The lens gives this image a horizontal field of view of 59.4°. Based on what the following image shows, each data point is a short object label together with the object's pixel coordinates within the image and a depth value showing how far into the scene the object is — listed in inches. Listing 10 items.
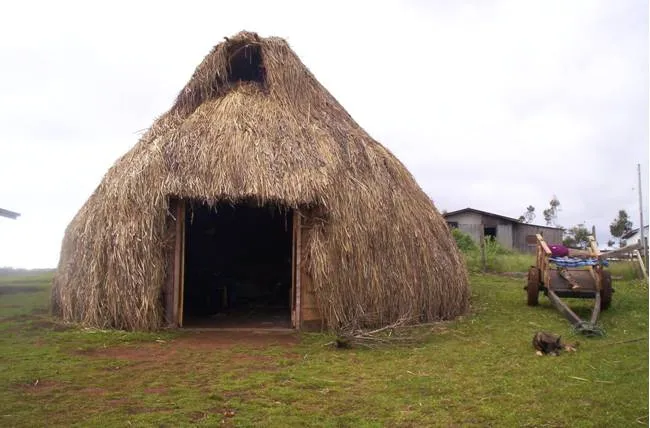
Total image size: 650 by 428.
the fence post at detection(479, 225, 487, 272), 743.7
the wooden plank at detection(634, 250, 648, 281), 613.3
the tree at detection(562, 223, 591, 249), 1241.7
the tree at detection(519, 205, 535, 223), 1572.1
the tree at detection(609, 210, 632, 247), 1398.9
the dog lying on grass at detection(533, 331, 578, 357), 272.2
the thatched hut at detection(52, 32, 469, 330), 346.6
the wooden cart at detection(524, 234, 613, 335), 367.2
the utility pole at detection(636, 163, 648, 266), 564.7
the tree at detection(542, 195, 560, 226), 1465.3
